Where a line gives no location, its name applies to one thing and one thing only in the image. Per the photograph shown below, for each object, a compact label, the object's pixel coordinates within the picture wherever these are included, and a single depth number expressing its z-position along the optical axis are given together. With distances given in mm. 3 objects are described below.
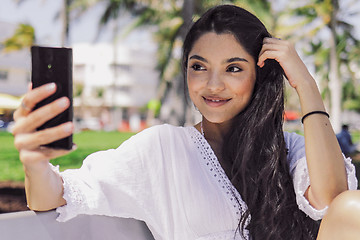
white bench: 1445
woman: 1630
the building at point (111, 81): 49594
